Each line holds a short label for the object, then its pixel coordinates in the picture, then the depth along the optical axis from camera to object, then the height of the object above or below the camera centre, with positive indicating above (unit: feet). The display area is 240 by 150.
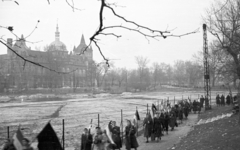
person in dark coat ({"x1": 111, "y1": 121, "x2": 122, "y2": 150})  35.76 -7.39
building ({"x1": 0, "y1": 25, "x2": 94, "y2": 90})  218.81 +10.00
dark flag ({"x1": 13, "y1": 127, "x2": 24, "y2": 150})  19.71 -4.41
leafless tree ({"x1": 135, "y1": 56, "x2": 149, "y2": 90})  373.32 +28.54
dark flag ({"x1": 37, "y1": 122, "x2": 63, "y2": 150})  19.99 -4.46
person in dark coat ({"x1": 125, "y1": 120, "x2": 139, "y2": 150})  37.88 -8.42
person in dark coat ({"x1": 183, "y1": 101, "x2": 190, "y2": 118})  78.95 -7.97
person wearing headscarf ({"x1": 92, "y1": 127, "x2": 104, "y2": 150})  31.12 -7.15
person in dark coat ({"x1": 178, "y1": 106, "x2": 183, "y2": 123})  71.08 -8.79
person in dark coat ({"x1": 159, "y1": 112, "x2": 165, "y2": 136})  53.03 -7.80
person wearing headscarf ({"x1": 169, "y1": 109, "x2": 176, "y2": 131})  58.65 -8.49
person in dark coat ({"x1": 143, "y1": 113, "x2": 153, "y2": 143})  46.62 -7.78
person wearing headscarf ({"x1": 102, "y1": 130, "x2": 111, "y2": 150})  31.09 -7.19
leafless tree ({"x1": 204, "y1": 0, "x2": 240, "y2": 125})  66.03 +16.73
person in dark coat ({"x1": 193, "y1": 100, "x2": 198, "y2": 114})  92.94 -8.21
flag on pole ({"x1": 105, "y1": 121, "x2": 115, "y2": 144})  31.22 -6.19
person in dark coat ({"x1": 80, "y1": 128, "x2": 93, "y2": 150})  32.99 -7.35
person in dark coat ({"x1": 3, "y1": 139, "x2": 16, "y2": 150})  20.66 -5.08
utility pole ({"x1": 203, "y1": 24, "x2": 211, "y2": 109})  95.86 +13.21
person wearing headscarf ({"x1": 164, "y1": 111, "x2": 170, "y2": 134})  54.03 -7.73
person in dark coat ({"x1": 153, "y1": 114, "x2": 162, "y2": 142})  47.06 -8.23
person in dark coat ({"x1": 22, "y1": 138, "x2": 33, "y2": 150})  19.79 -4.78
